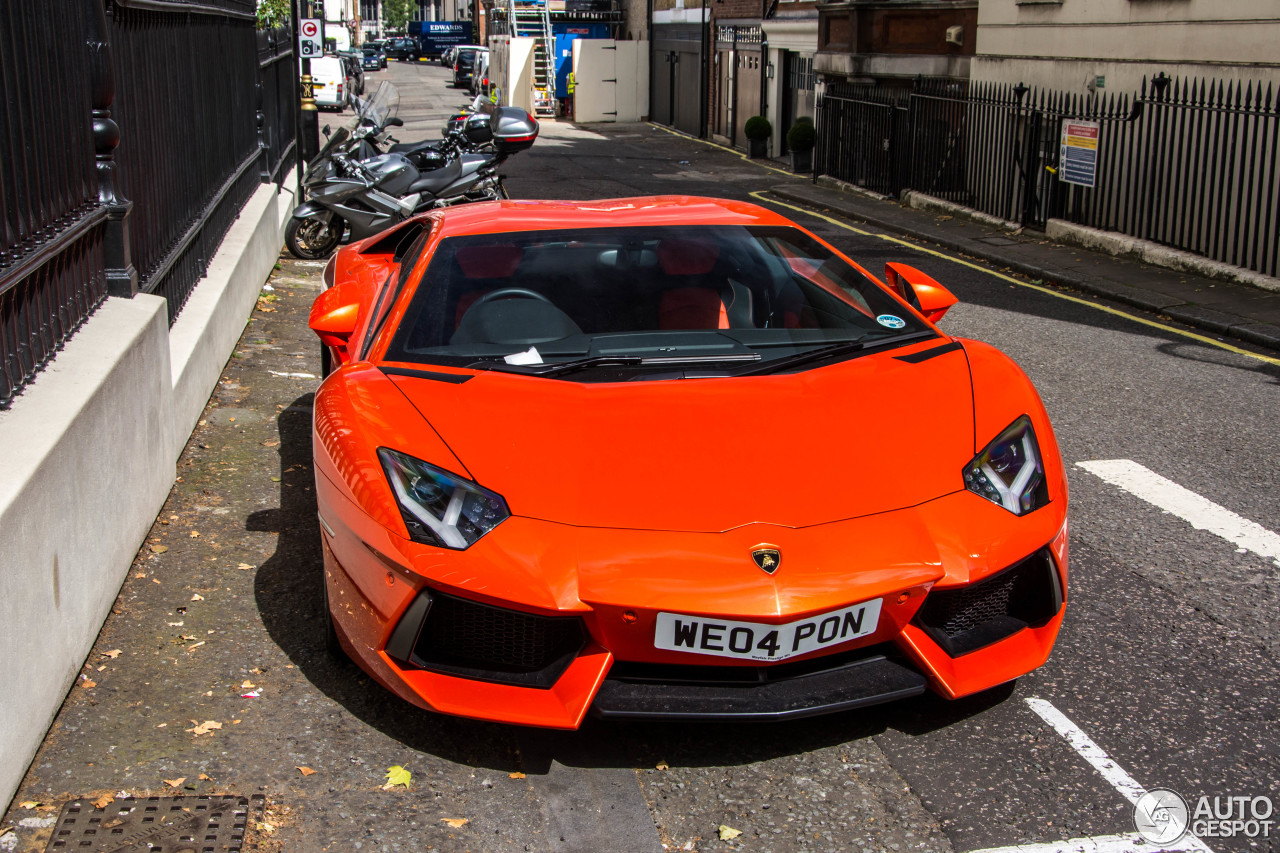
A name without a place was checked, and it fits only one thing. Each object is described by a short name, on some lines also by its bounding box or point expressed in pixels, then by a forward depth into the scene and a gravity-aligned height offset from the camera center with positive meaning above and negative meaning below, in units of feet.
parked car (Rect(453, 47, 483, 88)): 191.62 +9.12
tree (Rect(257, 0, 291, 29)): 103.28 +9.51
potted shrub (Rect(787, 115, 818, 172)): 77.25 -1.13
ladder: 145.38 +9.90
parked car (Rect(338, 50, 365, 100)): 150.82 +6.93
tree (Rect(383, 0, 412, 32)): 465.88 +42.10
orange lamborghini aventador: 10.14 -3.37
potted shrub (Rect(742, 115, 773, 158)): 86.94 -0.57
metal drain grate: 9.62 -5.58
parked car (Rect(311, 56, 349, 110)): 124.85 +4.13
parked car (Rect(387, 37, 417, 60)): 308.28 +19.22
